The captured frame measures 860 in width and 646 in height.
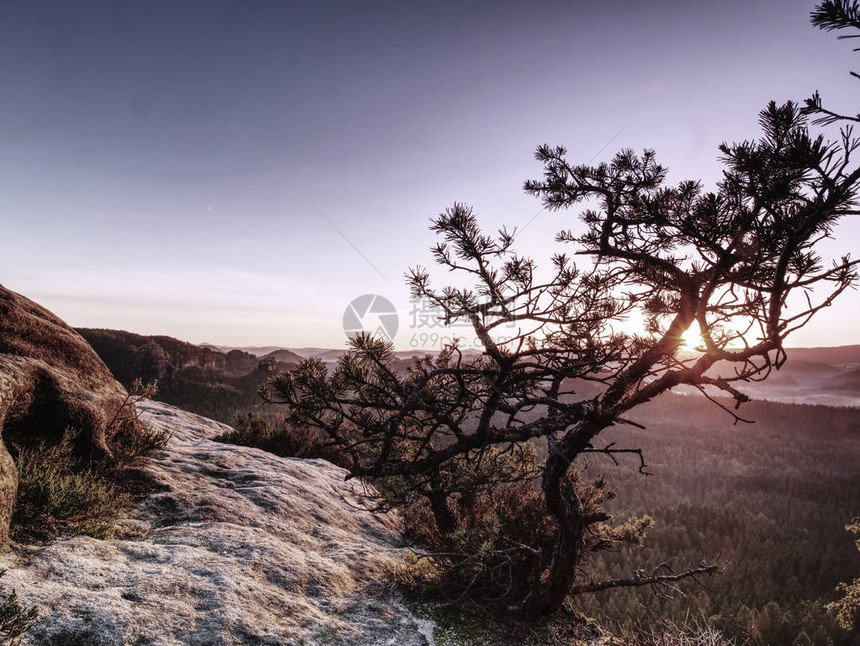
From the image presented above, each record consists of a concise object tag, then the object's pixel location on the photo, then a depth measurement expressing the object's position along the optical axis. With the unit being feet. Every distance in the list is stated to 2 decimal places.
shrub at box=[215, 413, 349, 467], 31.80
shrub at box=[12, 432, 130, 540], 9.96
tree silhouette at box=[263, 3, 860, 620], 6.08
